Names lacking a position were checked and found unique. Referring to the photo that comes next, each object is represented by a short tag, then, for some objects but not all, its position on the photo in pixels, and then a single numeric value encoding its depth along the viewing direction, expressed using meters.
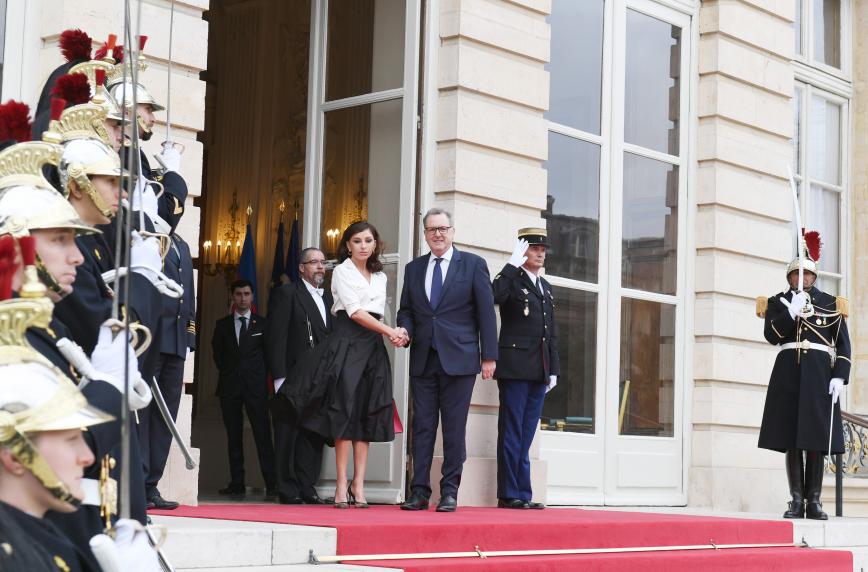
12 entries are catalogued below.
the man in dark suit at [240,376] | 19.73
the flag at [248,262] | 21.57
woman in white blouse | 15.35
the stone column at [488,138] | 17.64
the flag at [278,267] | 20.41
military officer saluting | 16.72
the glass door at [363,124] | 17.86
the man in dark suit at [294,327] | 17.06
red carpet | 12.64
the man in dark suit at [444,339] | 15.74
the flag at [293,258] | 20.00
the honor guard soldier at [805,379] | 19.09
